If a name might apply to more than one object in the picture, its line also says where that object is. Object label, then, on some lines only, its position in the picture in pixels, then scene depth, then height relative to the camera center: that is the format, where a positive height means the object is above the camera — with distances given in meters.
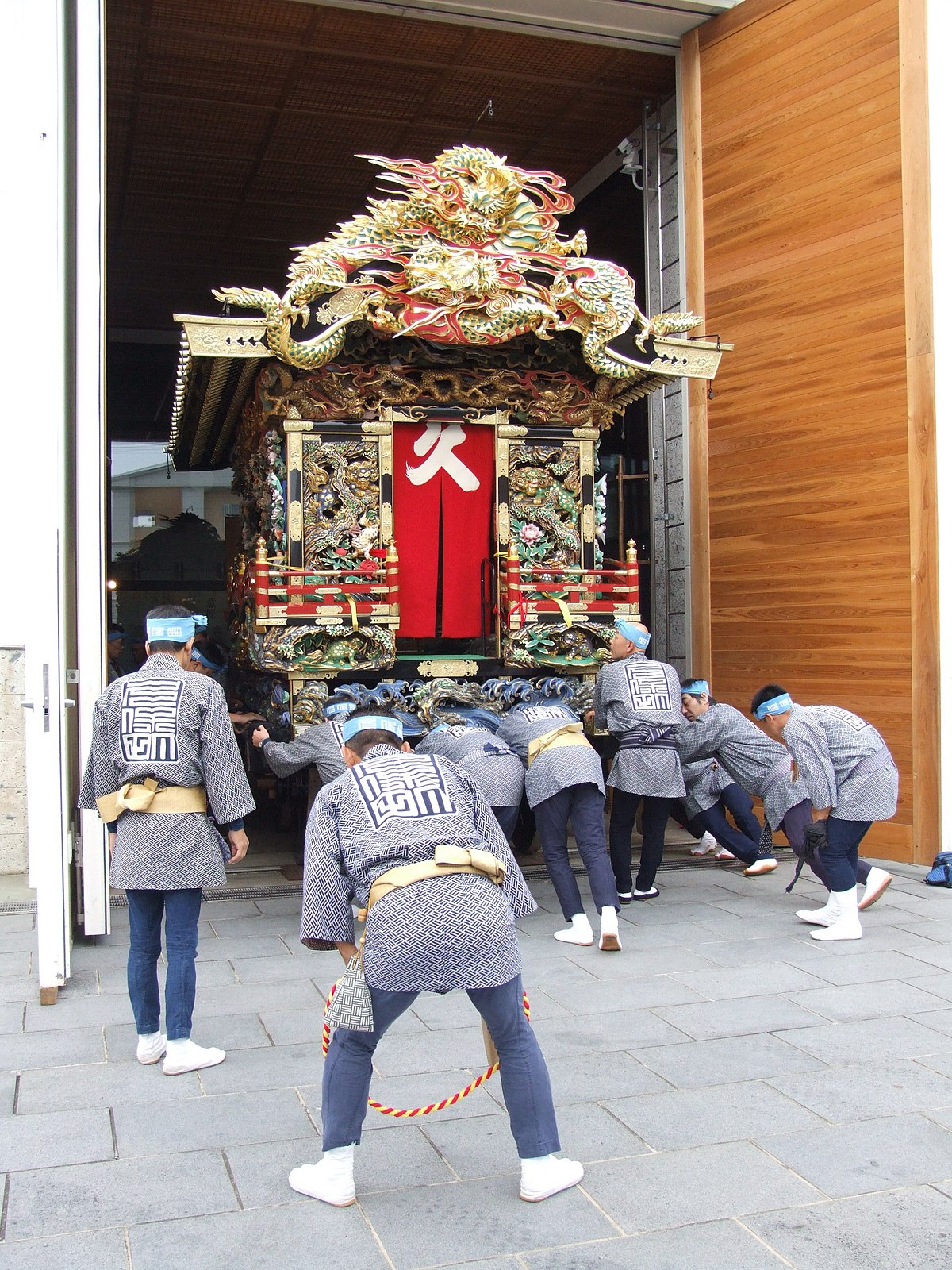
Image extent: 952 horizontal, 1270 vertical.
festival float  7.04 +1.55
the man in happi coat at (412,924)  2.71 -0.67
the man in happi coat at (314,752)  6.03 -0.53
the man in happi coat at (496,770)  5.64 -0.60
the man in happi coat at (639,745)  6.04 -0.52
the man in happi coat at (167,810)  3.77 -0.53
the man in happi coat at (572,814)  5.25 -0.79
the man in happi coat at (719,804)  6.96 -0.98
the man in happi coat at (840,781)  5.34 -0.64
